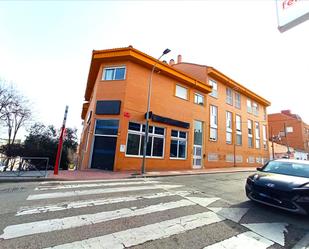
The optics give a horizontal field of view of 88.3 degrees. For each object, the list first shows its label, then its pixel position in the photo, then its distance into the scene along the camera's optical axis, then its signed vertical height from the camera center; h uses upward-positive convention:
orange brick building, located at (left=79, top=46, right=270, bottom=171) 11.95 +3.15
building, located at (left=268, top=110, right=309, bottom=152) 39.96 +8.11
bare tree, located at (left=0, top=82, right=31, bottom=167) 17.08 +3.33
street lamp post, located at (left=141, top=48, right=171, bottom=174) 10.68 +1.41
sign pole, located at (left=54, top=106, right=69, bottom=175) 9.11 +0.41
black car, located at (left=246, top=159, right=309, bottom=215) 3.91 -0.70
